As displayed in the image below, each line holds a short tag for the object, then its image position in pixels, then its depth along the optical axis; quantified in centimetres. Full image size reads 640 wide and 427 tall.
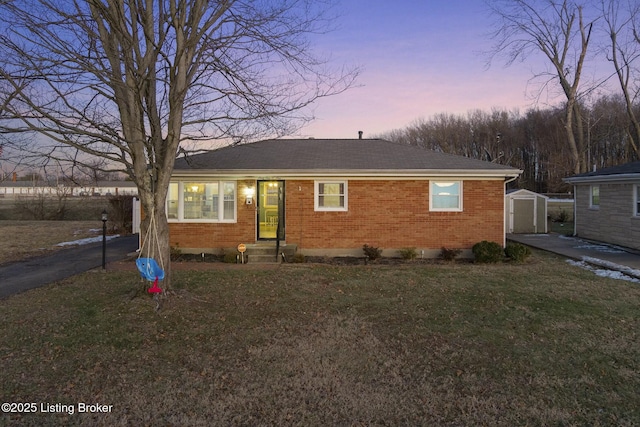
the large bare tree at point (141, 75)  610
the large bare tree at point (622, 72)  2673
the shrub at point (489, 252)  1122
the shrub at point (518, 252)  1122
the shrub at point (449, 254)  1177
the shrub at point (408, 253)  1175
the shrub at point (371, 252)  1168
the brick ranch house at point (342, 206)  1213
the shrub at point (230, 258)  1123
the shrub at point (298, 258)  1137
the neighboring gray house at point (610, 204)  1352
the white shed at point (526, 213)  1900
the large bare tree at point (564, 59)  2780
